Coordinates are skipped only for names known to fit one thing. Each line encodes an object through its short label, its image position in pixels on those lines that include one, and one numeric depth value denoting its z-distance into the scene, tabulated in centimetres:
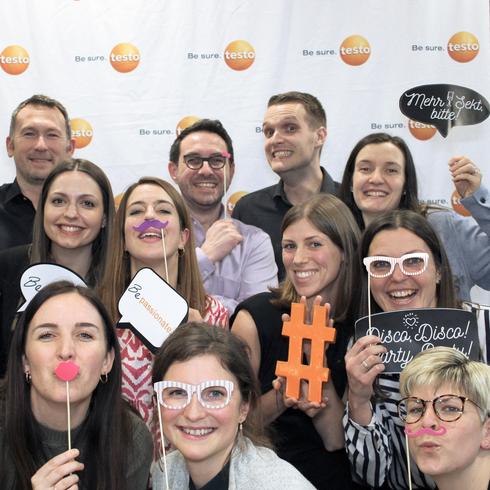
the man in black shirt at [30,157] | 351
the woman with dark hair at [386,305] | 229
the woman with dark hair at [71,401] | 216
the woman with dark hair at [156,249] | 274
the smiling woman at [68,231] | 288
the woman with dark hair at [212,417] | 207
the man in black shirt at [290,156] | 363
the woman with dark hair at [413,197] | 302
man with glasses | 326
